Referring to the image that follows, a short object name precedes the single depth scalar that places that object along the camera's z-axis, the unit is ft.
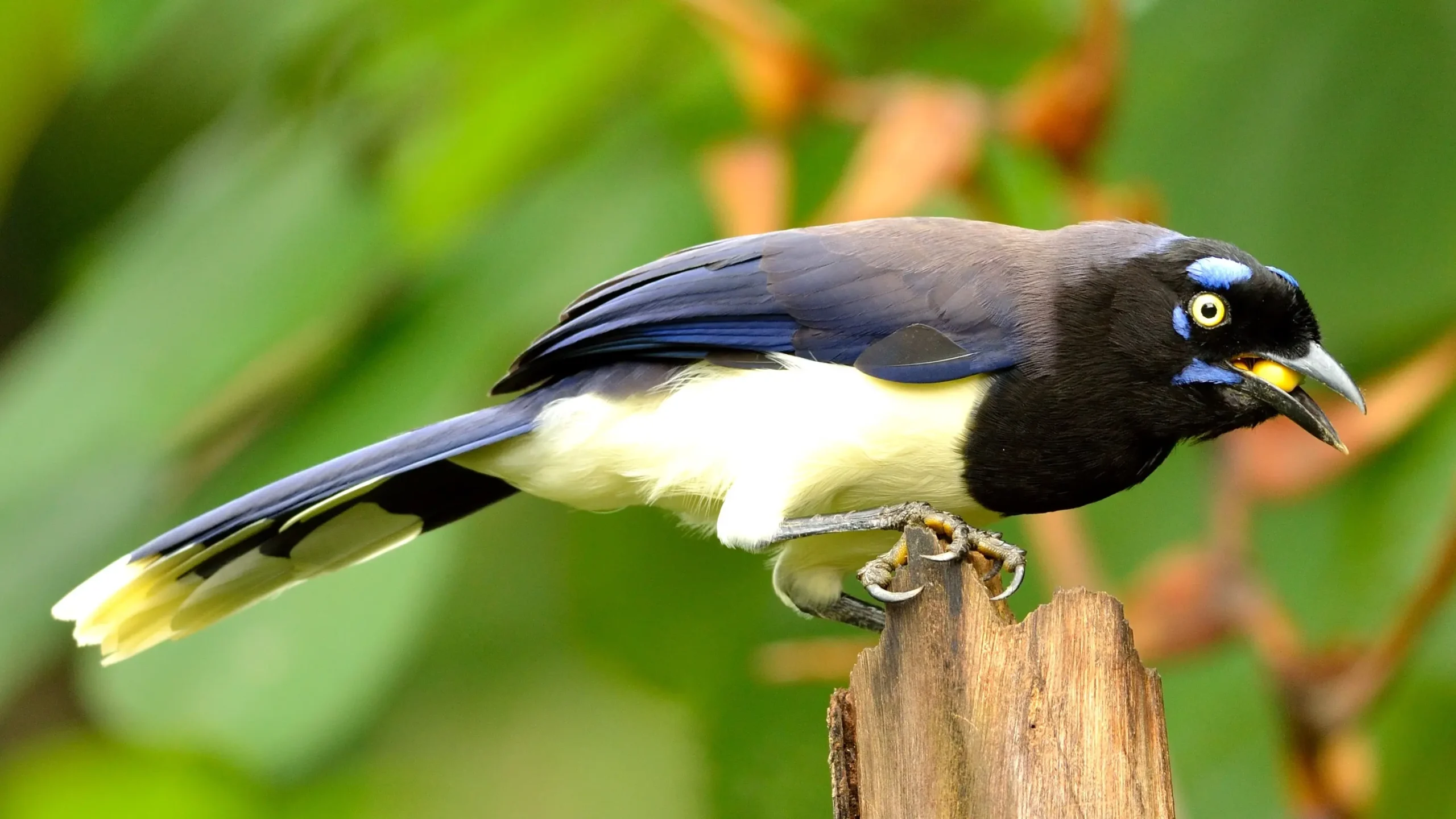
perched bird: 17.40
